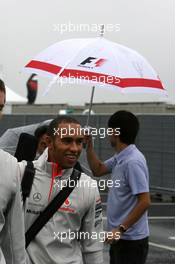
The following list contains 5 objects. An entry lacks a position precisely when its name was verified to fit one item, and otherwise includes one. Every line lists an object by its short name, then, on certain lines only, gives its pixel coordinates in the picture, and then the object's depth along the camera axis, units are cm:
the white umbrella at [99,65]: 981
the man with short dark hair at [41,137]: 897
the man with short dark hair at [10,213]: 507
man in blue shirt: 860
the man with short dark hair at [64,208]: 667
